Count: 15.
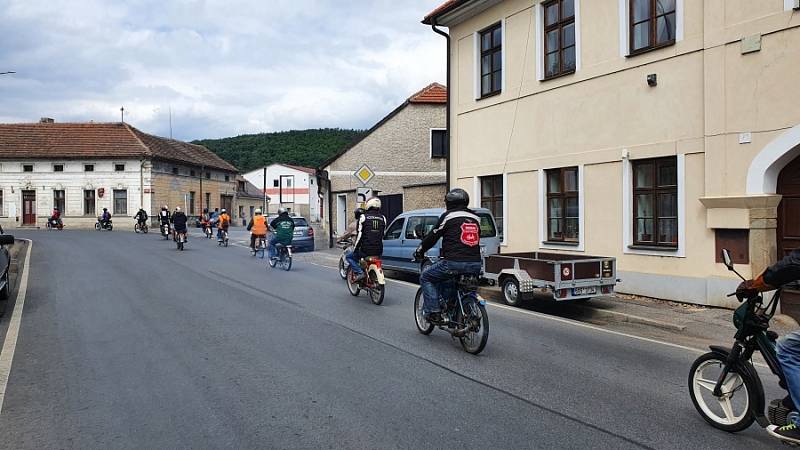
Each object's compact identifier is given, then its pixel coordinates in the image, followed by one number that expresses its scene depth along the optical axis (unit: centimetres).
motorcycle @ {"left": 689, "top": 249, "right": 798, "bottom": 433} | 413
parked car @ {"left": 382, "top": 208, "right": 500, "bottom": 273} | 1336
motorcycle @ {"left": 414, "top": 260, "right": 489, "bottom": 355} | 670
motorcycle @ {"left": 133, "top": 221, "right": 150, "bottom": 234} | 3894
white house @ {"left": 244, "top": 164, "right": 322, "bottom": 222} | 8231
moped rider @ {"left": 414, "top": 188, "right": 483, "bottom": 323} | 683
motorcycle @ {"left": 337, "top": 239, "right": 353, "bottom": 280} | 1274
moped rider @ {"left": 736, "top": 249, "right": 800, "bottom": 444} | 380
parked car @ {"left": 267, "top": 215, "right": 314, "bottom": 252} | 2339
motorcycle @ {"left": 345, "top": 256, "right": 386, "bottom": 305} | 1030
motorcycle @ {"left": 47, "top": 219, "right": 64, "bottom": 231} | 4434
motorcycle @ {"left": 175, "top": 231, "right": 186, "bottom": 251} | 2303
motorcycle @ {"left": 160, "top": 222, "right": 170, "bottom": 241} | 2967
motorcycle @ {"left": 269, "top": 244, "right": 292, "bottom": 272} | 1634
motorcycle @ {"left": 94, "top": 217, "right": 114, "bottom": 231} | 4362
